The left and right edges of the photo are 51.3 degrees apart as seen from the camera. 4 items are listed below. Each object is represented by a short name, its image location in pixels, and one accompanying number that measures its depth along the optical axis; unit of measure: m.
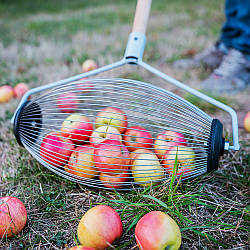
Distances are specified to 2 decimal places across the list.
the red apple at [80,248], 0.99
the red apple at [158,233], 0.99
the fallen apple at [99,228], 1.05
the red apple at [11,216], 1.19
